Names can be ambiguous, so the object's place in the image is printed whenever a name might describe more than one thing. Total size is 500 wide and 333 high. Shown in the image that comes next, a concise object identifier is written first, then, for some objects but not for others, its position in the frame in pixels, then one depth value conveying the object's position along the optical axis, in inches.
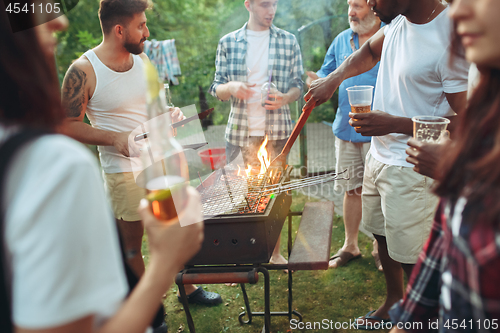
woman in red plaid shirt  35.5
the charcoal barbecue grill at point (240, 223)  95.4
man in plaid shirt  173.6
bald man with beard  159.5
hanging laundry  311.4
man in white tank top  115.3
